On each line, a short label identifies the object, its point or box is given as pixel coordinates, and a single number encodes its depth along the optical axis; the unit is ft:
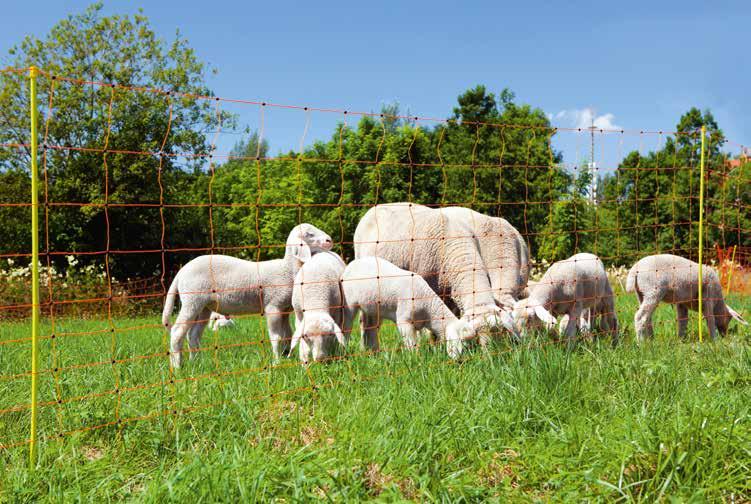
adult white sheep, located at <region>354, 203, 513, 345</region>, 25.03
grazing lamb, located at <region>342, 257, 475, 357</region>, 21.67
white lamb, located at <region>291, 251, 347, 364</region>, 19.74
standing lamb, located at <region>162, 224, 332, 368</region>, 24.26
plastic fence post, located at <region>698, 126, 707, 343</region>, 26.86
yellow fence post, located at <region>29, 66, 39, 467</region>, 13.04
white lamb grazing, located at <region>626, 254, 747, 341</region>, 28.14
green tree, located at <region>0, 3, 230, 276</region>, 70.49
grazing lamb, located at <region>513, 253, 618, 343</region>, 26.03
